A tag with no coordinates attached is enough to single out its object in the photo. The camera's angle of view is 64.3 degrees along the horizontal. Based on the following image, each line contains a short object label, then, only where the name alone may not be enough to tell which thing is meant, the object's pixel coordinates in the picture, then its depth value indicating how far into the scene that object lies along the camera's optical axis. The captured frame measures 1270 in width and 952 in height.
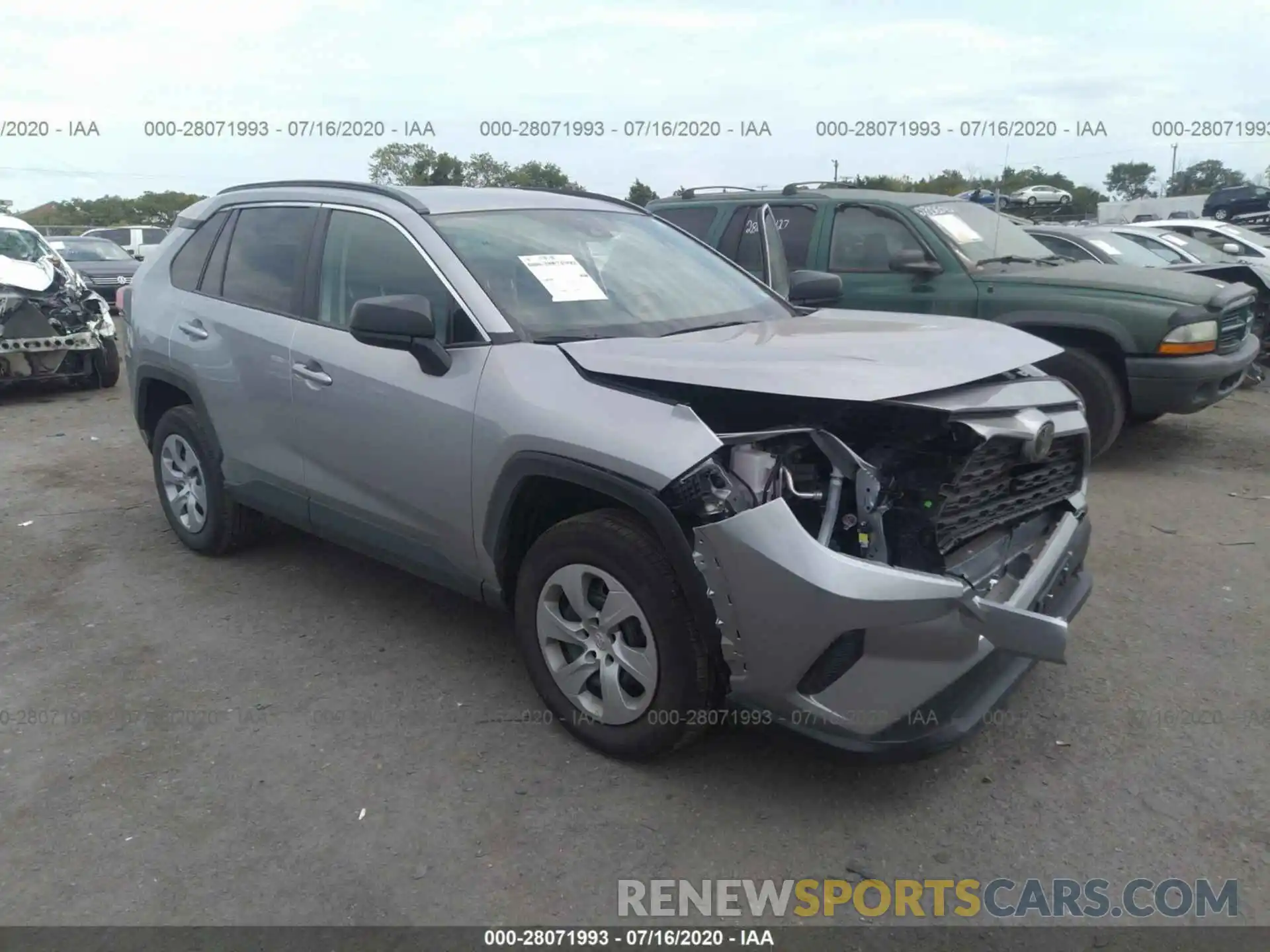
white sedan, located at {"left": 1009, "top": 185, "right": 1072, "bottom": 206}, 24.42
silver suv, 2.78
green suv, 6.45
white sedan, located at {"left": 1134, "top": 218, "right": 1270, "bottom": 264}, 12.81
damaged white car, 9.11
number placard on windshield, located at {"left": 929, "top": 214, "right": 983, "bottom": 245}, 7.16
